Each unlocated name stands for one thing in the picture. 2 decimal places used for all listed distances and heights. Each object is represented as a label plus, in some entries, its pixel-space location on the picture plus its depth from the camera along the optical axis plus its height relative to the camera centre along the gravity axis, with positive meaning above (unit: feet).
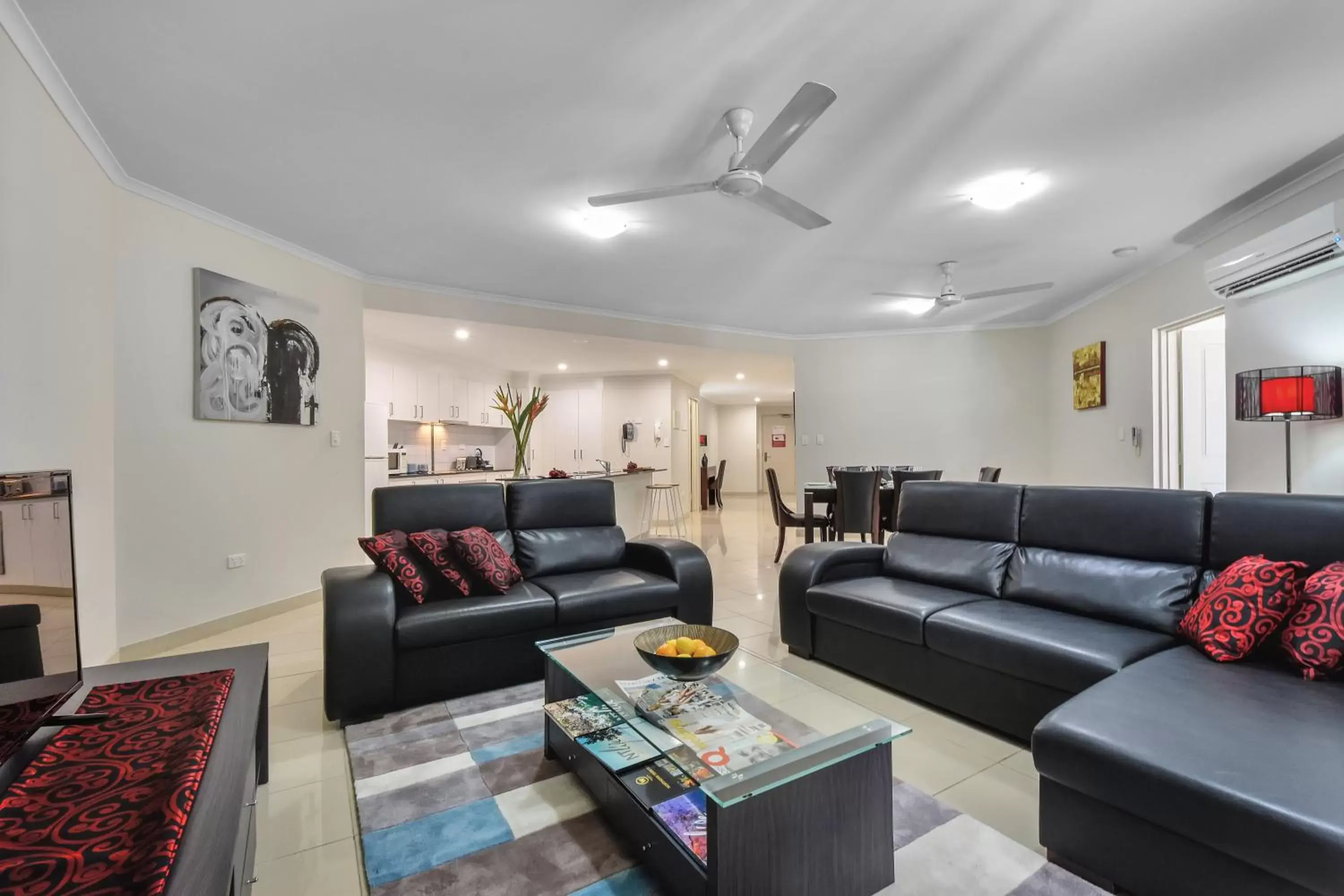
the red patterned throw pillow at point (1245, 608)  5.62 -1.74
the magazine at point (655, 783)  4.91 -3.05
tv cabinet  2.85 -2.12
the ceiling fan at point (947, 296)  14.97 +4.05
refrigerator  21.42 +0.13
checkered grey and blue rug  4.62 -3.59
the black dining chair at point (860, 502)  15.42 -1.64
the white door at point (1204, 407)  15.17 +0.85
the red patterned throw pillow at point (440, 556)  8.57 -1.65
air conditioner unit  9.52 +3.33
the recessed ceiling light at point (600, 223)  11.50 +4.67
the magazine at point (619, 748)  5.23 -2.91
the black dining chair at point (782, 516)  17.47 -2.32
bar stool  26.35 -3.18
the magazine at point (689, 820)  4.39 -3.12
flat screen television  3.56 -1.03
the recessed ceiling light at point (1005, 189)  10.14 +4.70
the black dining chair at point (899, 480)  16.51 -1.16
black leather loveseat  7.33 -2.30
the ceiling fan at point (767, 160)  6.47 +3.87
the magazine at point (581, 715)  5.78 -2.88
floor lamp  9.36 +0.72
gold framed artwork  17.93 +2.07
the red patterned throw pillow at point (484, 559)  8.67 -1.74
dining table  16.93 -1.67
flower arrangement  15.56 +0.77
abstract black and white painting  11.18 +2.04
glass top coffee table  3.99 -2.66
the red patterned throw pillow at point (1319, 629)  5.10 -1.79
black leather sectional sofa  3.77 -2.27
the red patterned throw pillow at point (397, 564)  8.00 -1.66
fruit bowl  5.27 -2.06
